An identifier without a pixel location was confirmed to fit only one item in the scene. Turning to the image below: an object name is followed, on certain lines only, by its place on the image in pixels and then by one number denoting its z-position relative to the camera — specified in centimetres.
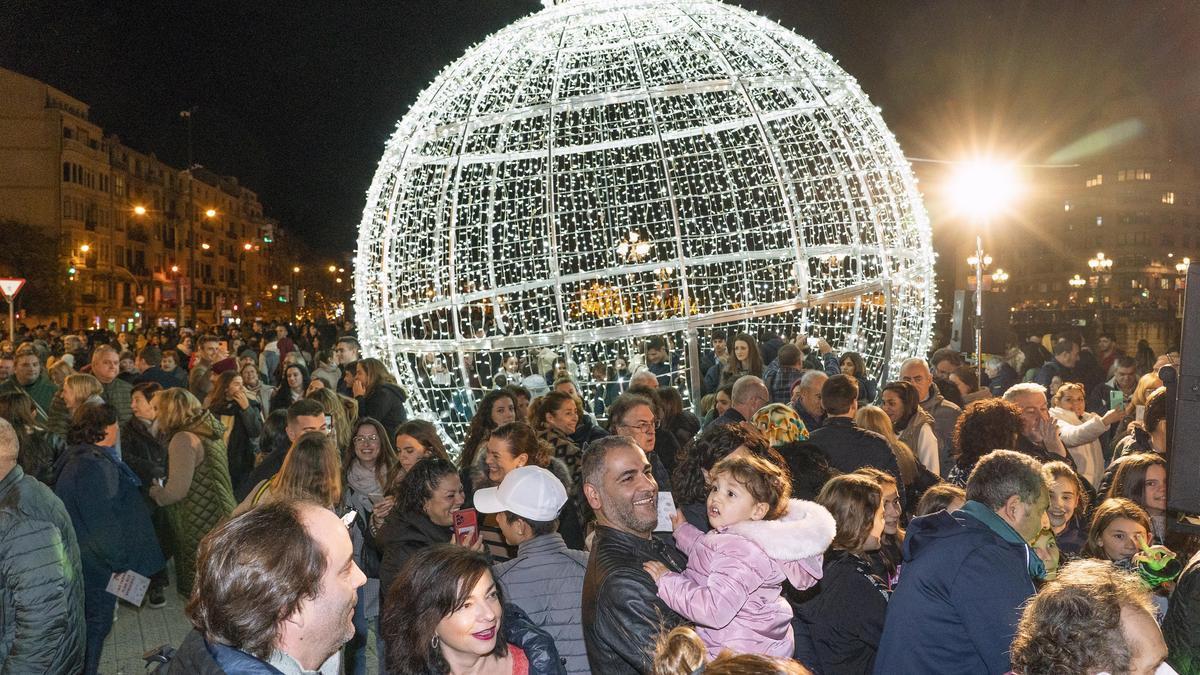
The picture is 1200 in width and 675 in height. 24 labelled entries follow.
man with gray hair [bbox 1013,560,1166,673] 234
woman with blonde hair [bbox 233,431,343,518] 474
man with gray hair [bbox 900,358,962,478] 747
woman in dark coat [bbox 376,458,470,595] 465
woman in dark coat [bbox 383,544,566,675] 272
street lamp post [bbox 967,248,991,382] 932
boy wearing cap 365
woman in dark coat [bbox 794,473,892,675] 381
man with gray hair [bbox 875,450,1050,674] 320
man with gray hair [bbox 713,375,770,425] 675
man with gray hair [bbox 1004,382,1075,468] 616
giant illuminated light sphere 815
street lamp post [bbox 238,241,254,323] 9219
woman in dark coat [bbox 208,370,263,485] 859
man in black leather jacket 313
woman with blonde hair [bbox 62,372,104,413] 798
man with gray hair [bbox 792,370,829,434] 724
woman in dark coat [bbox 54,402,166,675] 580
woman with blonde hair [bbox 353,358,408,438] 839
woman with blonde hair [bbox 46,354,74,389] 1103
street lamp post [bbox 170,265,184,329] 3393
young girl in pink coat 317
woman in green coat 703
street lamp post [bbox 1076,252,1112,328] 9975
